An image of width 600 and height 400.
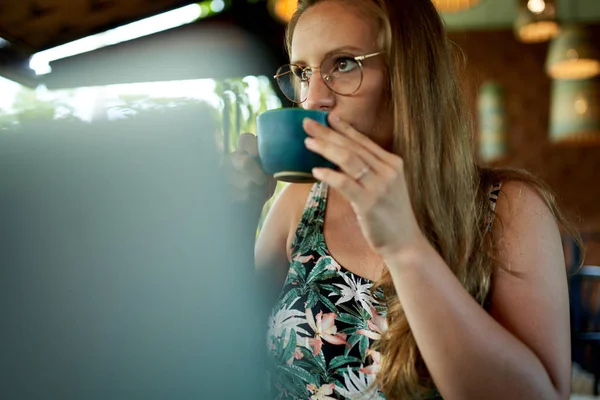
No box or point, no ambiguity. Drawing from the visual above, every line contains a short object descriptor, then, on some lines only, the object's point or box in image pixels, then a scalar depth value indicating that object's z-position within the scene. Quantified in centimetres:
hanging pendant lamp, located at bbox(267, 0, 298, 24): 278
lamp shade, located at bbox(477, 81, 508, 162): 598
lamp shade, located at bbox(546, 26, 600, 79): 408
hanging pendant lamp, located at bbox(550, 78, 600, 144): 424
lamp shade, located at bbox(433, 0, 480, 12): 315
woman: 81
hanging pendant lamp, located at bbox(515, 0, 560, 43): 375
